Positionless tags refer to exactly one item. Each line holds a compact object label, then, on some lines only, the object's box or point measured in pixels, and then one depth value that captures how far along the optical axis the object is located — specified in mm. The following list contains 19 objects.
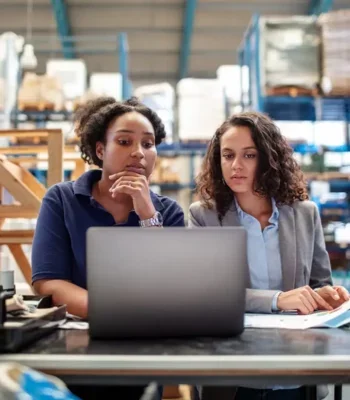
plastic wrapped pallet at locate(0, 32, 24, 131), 6141
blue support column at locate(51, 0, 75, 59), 9253
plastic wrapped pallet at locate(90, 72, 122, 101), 6798
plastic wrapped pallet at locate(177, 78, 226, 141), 6164
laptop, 1021
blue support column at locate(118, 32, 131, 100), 6670
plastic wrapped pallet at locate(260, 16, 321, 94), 5227
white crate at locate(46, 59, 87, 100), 6828
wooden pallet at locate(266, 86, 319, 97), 5387
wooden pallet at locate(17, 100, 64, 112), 6487
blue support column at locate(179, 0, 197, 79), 9281
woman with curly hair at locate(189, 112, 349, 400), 1779
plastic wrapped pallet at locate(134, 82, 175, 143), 6402
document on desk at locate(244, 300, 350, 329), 1244
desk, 888
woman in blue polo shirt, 1594
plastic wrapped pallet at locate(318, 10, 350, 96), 5184
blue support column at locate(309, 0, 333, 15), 8945
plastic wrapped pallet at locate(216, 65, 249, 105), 7105
